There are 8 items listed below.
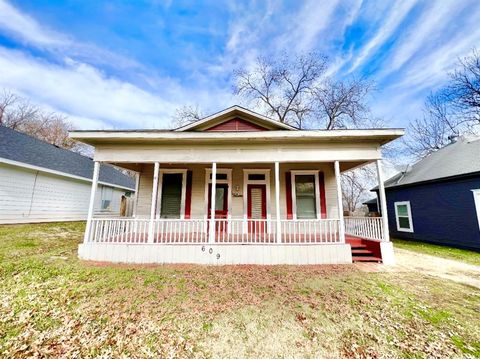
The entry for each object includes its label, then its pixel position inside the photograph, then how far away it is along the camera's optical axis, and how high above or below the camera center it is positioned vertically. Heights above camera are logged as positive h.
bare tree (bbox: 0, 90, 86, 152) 22.98 +10.92
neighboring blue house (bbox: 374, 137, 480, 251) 8.34 +0.79
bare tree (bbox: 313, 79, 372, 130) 16.58 +9.66
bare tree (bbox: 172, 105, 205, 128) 19.77 +9.52
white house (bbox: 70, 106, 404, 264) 5.83 +1.07
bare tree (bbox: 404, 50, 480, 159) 14.90 +8.58
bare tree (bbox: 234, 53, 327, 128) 18.67 +12.50
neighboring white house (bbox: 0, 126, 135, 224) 9.83 +1.69
